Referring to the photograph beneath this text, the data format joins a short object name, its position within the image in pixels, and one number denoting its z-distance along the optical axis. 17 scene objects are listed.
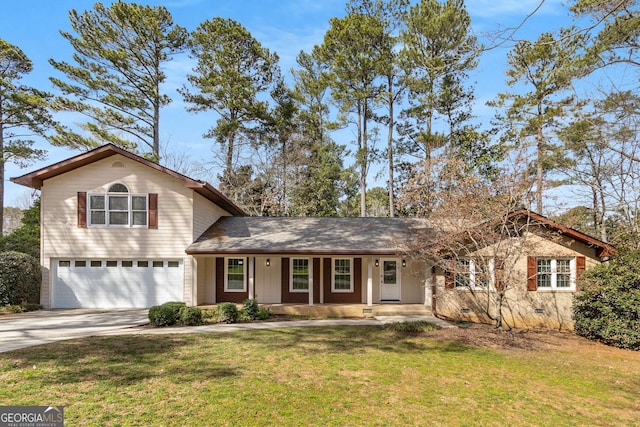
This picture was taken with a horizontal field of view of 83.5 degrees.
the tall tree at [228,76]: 24.36
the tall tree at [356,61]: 23.53
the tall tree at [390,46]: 23.95
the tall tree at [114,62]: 21.30
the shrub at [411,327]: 10.85
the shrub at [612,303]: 10.23
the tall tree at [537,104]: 19.30
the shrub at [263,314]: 12.46
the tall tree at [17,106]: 21.59
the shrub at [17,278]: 12.84
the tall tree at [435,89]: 21.39
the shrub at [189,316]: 11.20
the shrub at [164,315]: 10.91
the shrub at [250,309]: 12.25
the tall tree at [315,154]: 27.89
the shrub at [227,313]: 11.75
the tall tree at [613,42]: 11.11
